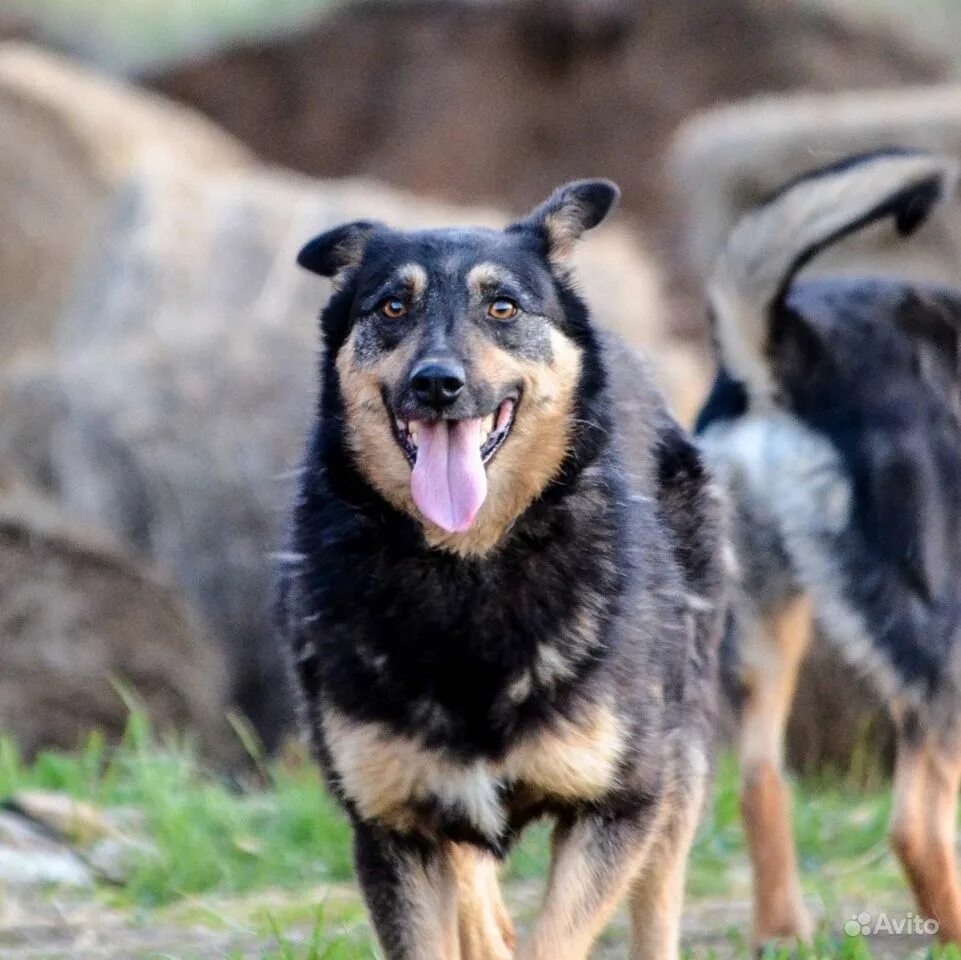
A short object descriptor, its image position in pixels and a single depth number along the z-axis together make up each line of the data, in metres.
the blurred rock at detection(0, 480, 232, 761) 14.51
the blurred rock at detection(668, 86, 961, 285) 20.05
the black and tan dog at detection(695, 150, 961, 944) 9.78
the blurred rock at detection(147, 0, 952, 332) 37.87
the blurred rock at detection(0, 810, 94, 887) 10.52
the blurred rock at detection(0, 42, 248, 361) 27.81
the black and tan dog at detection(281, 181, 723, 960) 7.41
